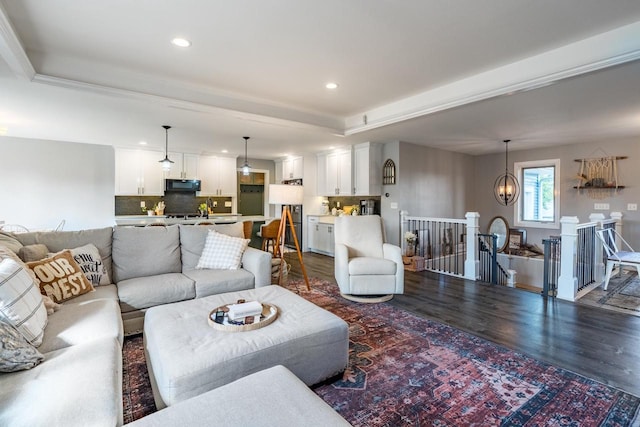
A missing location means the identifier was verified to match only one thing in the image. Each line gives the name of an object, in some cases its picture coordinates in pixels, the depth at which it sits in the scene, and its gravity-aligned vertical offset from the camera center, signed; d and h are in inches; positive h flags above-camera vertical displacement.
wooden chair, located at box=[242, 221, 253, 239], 178.2 -12.8
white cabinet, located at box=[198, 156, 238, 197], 293.3 +29.3
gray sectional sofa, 47.4 -29.6
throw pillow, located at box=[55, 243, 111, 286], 110.5 -20.8
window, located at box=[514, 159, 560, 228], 263.6 +12.2
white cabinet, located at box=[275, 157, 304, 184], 303.8 +38.9
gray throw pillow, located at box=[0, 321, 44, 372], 55.5 -26.9
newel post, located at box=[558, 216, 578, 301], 152.3 -25.5
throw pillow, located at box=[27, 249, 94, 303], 92.3 -22.0
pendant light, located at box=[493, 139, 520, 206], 271.1 +19.6
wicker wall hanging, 231.1 +24.6
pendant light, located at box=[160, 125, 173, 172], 209.8 +28.9
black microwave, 277.3 +19.3
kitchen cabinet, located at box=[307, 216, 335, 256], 274.1 -26.4
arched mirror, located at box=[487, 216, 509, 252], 289.6 -20.1
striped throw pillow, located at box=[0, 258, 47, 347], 64.2 -21.0
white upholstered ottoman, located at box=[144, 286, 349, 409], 62.4 -31.4
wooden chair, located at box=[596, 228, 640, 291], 166.0 -25.9
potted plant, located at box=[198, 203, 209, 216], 292.0 -1.7
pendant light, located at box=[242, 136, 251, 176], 224.8 +31.6
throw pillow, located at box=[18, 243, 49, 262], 101.2 -15.6
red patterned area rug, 71.4 -46.7
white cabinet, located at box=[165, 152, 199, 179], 277.6 +35.9
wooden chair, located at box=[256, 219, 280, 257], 207.8 -15.4
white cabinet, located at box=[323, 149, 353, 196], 253.4 +27.9
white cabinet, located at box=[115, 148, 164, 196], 257.3 +27.8
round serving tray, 77.1 -29.2
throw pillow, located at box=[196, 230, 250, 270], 135.7 -20.0
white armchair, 149.7 -26.6
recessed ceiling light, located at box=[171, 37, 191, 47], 106.0 +56.1
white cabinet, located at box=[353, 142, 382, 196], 237.8 +29.7
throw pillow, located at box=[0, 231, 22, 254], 99.1 -12.0
